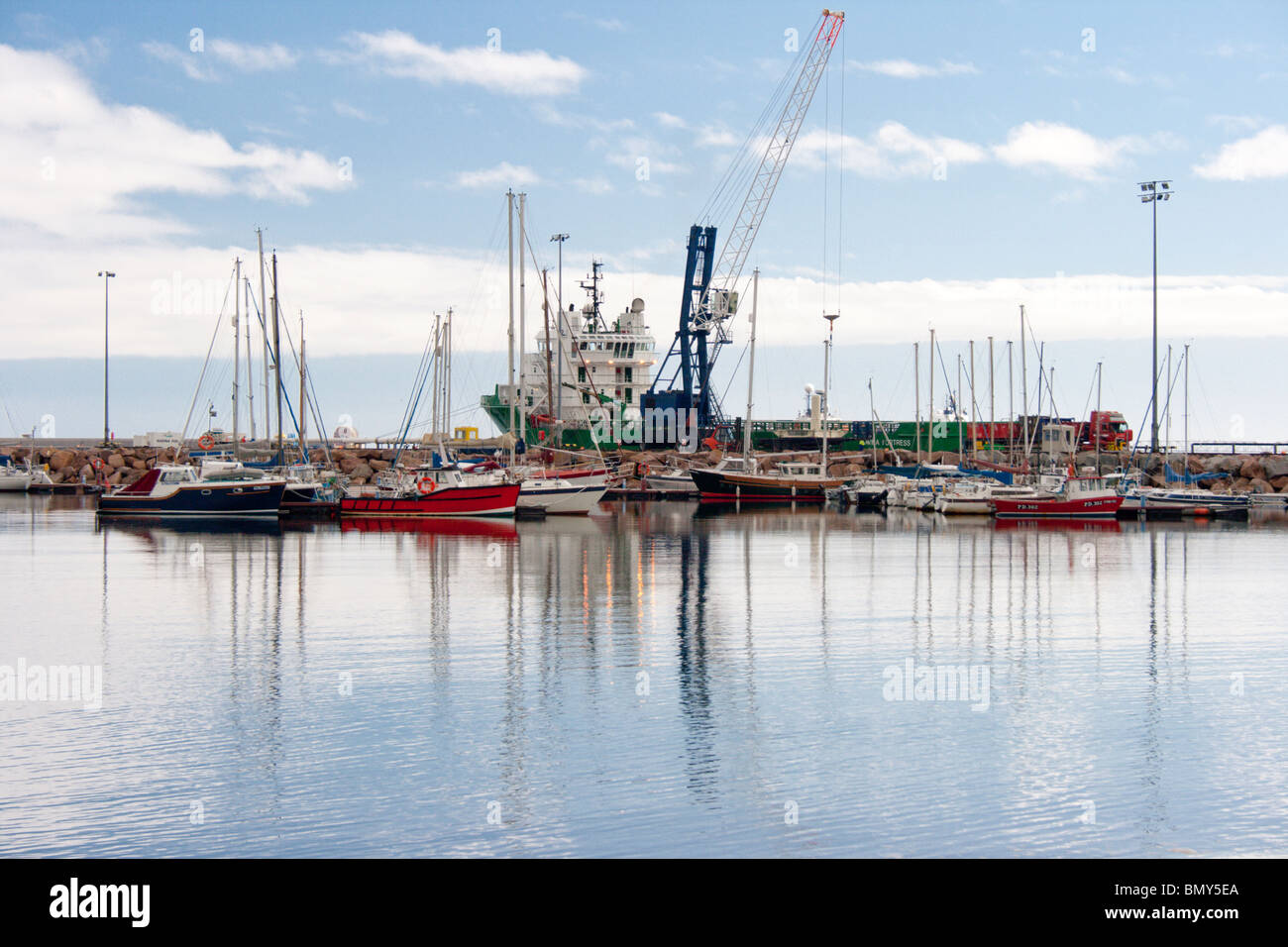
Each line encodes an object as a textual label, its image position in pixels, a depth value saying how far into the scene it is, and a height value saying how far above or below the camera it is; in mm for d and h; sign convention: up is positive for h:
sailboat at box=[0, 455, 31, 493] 94312 -1975
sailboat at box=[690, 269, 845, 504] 82875 -1904
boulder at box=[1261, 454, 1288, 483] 93000 -756
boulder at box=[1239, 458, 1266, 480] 92438 -1052
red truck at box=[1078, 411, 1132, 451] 105688 +1976
